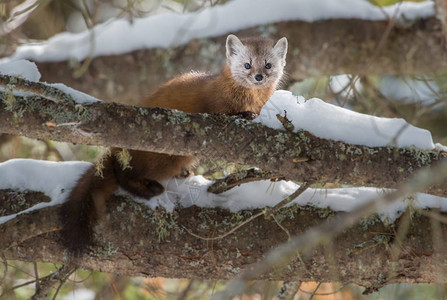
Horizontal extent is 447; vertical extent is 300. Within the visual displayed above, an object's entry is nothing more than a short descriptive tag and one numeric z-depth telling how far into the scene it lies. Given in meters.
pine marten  7.23
